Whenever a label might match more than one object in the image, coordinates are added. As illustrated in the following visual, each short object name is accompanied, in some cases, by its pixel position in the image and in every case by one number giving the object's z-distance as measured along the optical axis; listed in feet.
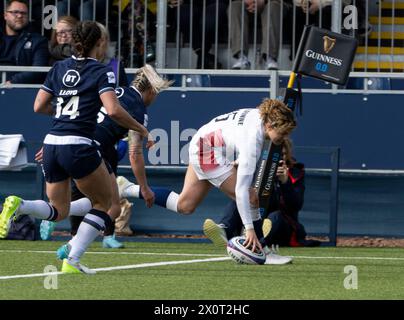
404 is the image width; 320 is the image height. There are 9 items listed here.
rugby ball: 38.27
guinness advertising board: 43.93
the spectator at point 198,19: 51.44
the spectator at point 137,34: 51.78
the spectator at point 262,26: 51.21
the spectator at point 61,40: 49.96
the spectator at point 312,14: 50.96
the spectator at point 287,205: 46.93
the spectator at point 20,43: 51.11
